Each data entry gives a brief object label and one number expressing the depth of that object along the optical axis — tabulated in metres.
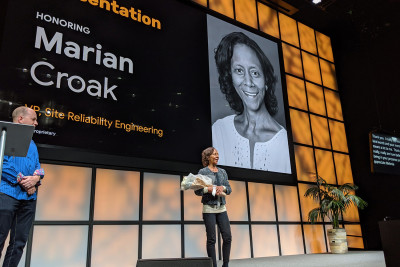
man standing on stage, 2.16
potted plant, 5.22
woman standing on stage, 3.09
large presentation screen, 3.54
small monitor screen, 5.83
